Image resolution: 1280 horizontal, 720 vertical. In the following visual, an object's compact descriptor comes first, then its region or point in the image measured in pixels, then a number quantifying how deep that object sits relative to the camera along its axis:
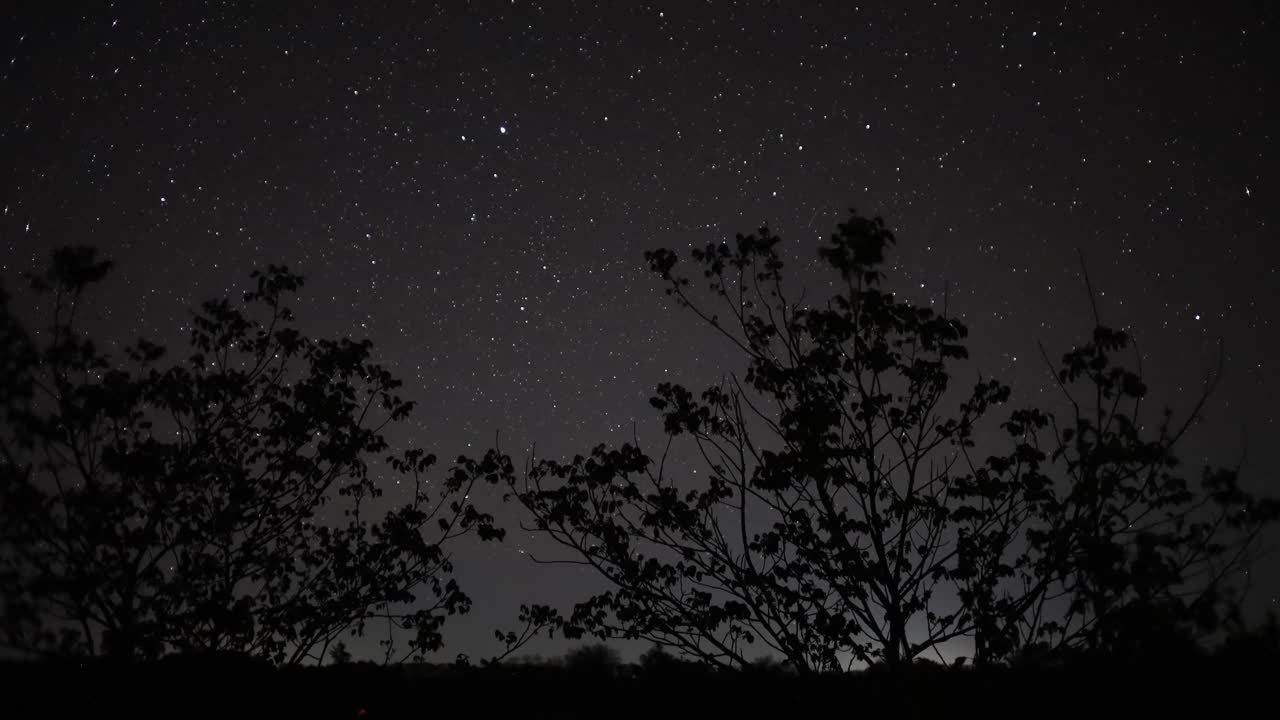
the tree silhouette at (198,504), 5.09
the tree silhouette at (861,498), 6.59
